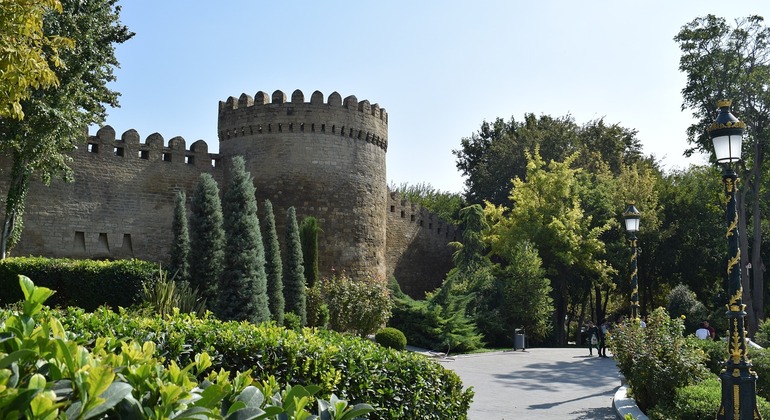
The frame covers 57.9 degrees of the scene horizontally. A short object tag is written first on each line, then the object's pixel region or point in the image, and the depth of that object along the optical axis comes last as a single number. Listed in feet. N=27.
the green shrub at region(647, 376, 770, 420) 29.45
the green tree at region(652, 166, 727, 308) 109.09
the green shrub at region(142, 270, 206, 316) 48.55
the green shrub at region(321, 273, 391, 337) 73.72
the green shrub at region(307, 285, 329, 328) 71.72
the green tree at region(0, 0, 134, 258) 58.65
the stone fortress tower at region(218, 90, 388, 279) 83.87
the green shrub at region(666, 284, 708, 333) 94.48
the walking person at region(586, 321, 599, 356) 75.55
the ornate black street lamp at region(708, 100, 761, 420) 25.58
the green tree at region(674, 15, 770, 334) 87.71
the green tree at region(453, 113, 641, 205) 121.60
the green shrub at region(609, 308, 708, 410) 34.37
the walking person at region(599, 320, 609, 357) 72.95
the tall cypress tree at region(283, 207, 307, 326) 68.28
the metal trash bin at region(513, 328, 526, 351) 79.87
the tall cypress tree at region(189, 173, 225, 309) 53.31
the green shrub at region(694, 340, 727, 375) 45.52
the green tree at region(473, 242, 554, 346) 88.89
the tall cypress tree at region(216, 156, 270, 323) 52.80
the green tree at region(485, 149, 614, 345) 98.12
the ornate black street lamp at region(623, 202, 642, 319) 45.01
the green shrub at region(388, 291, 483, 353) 77.07
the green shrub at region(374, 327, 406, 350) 61.87
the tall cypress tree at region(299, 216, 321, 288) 77.77
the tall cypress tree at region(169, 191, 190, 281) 55.26
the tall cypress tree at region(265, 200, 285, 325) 61.26
